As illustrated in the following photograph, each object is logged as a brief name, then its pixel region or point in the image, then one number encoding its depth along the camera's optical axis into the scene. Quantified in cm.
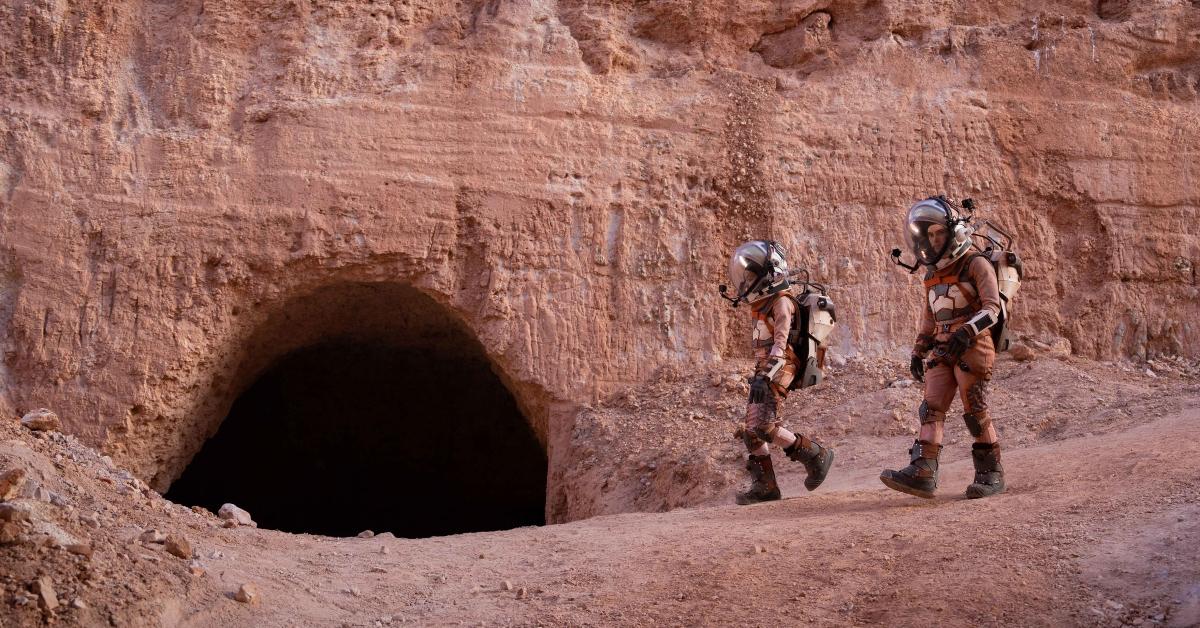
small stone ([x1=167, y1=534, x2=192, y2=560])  548
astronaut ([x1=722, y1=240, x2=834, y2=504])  764
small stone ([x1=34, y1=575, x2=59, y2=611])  443
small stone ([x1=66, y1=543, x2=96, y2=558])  486
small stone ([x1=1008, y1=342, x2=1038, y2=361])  1076
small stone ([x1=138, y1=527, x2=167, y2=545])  556
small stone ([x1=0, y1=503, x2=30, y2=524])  479
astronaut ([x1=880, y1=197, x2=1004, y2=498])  675
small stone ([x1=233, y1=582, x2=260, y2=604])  511
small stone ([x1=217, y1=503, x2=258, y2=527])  733
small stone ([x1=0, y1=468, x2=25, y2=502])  522
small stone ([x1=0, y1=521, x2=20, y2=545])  471
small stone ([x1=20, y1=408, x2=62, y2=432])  731
